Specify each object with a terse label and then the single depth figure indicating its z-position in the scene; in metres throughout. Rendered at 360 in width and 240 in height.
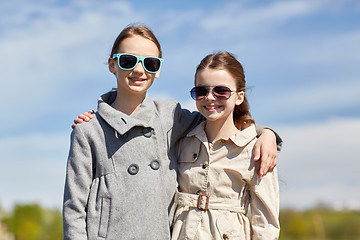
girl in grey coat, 3.16
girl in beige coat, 3.21
